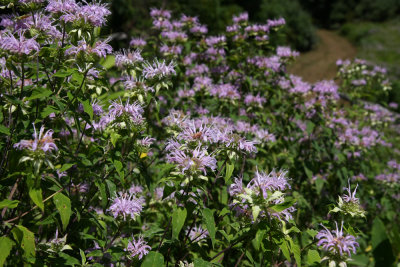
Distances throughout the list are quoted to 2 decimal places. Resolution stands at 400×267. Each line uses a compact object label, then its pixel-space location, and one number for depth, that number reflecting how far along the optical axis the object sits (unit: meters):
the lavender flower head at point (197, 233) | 1.34
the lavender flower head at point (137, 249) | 1.25
